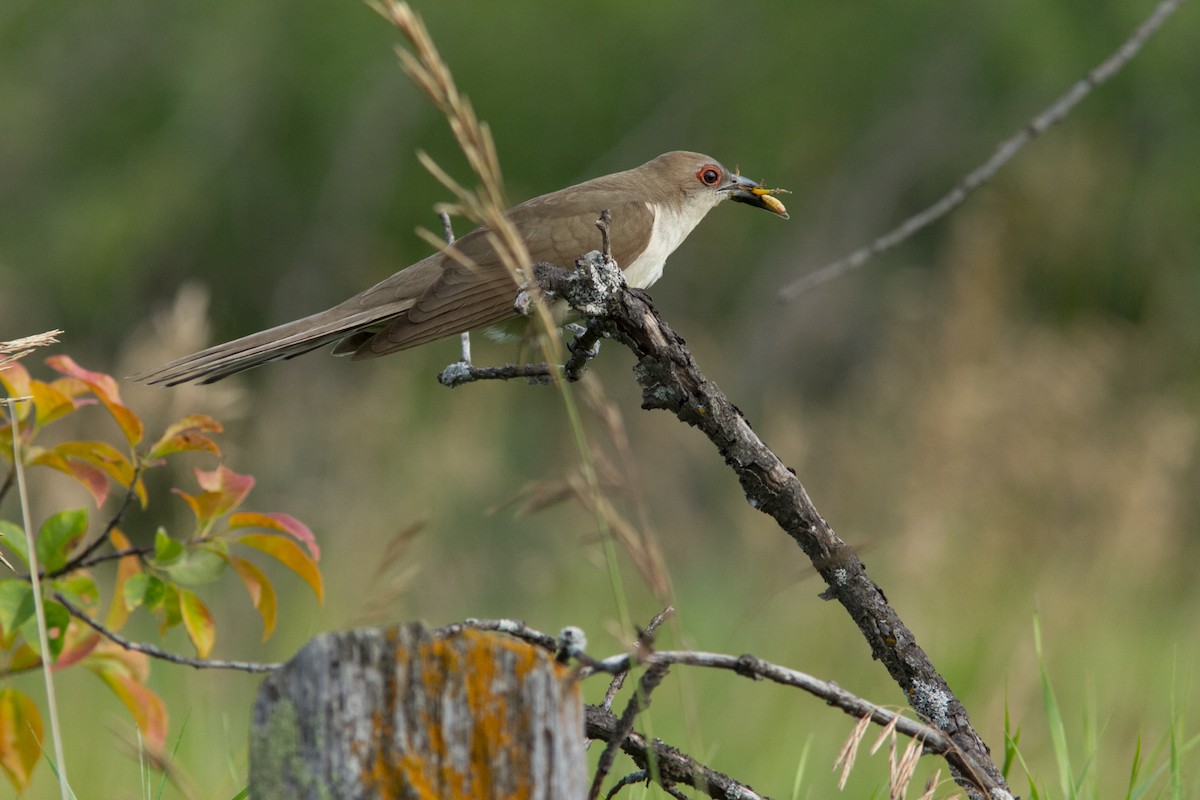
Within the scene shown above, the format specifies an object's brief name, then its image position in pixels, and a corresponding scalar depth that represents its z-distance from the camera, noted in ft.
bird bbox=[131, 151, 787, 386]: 20.66
